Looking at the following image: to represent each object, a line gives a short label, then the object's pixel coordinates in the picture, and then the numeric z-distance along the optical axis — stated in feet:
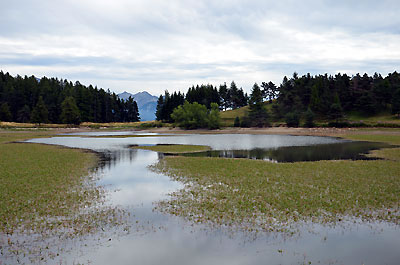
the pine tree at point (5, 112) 492.13
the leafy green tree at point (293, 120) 402.72
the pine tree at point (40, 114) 482.28
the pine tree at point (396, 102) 348.38
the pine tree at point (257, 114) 436.35
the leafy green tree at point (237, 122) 453.08
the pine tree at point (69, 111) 507.30
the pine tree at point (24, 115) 515.50
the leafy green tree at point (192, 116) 461.37
